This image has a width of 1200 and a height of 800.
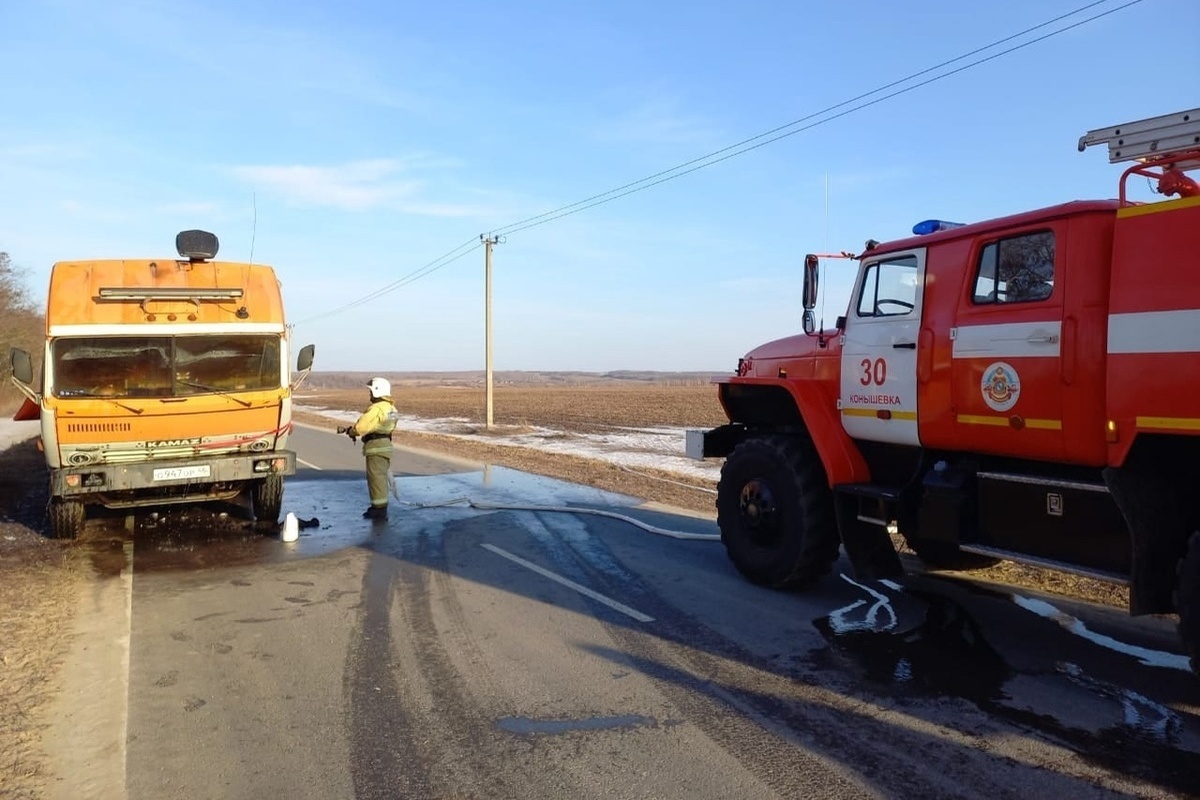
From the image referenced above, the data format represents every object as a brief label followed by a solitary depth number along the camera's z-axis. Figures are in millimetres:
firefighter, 10203
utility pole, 30250
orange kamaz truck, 8352
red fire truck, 4402
